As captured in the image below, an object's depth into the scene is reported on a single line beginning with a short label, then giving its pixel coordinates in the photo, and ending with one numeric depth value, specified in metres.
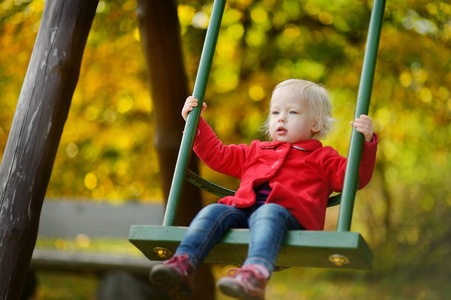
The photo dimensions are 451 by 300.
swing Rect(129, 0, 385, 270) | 4.37
